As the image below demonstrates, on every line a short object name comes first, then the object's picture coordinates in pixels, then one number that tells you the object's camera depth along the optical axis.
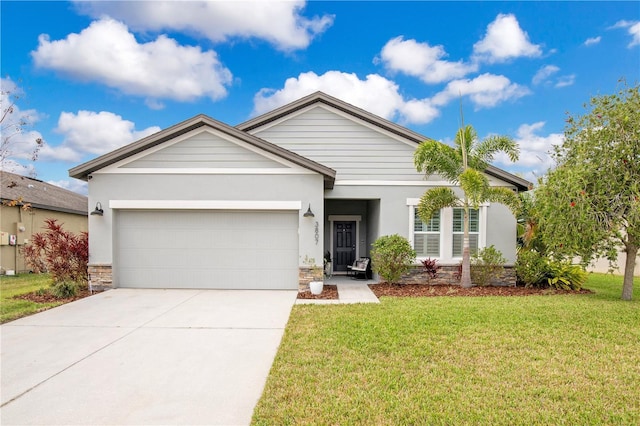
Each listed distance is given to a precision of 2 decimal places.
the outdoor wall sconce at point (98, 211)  10.06
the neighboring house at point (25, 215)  14.50
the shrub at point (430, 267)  11.25
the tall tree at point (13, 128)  9.62
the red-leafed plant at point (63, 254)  10.08
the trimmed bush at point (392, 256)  10.84
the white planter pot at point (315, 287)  9.65
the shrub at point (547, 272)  11.01
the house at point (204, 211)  10.16
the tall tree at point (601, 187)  8.53
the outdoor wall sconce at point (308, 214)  10.02
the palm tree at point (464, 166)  10.39
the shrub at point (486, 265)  11.13
